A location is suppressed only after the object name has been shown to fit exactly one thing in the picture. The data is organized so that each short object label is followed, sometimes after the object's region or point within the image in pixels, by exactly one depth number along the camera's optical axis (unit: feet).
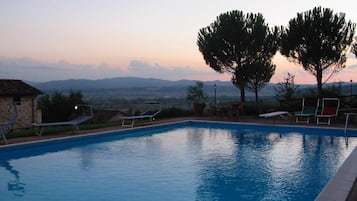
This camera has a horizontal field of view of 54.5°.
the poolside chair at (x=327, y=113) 36.96
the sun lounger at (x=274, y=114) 37.03
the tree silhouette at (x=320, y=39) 45.98
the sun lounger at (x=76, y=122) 29.33
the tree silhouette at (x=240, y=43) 52.49
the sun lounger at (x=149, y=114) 40.04
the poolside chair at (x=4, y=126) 25.09
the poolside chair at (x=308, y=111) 38.37
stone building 53.01
